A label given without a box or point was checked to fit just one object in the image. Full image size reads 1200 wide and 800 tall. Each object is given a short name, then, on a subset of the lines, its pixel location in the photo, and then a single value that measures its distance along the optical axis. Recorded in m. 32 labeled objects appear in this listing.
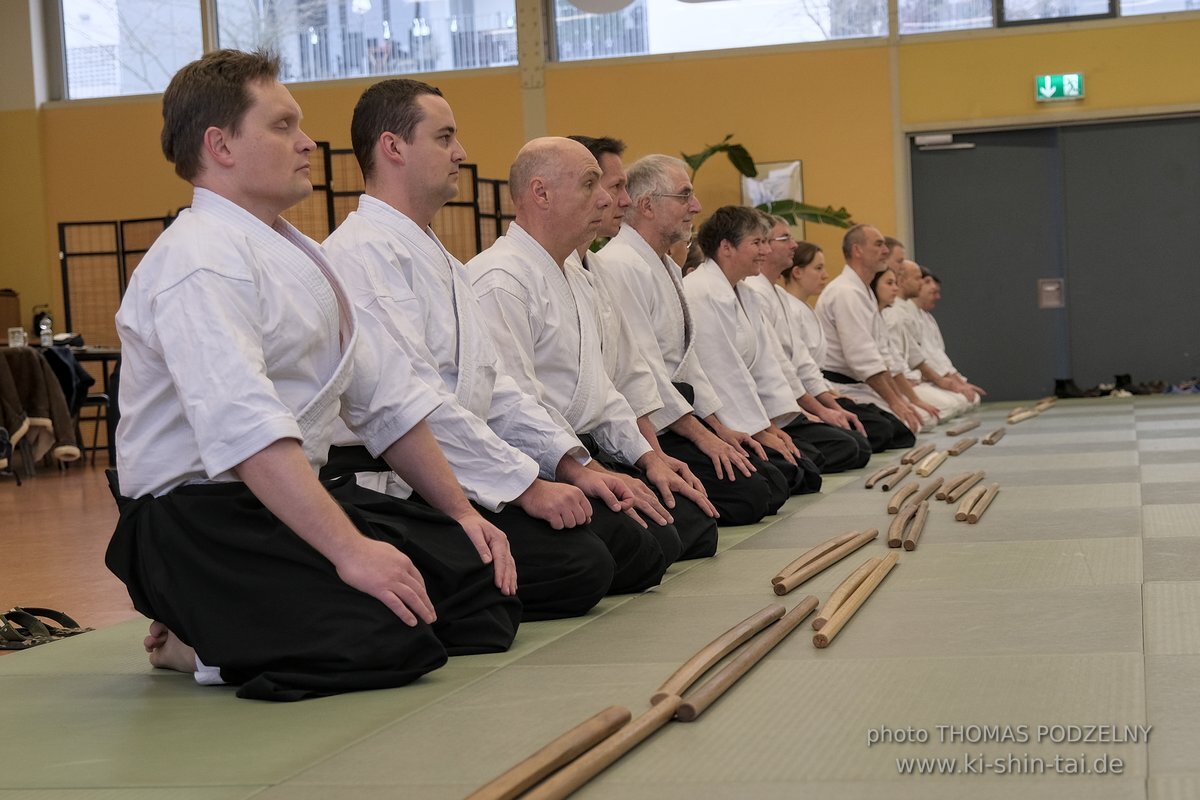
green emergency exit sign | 12.83
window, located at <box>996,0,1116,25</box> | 12.84
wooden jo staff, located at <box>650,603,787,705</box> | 2.45
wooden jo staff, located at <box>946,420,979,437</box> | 9.34
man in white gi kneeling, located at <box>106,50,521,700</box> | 2.67
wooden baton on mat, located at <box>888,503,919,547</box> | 4.30
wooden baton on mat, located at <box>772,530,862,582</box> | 3.74
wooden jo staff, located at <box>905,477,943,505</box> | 5.36
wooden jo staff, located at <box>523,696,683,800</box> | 1.94
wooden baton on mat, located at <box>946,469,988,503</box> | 5.45
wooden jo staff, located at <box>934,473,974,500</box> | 5.46
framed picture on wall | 13.05
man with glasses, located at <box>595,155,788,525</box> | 5.26
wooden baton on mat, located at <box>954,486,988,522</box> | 4.80
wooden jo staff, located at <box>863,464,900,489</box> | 6.29
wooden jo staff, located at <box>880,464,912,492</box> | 6.18
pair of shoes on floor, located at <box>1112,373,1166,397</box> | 12.99
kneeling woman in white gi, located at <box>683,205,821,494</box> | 6.13
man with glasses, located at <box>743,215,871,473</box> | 7.34
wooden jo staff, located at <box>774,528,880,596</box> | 3.62
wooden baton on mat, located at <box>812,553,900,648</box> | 2.89
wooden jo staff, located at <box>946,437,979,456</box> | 7.75
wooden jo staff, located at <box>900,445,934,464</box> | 7.27
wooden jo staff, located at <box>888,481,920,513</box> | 5.26
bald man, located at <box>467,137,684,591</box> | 4.04
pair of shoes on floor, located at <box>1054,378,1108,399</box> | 13.18
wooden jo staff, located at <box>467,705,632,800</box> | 1.90
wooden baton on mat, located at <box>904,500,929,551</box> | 4.27
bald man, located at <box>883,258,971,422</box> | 11.20
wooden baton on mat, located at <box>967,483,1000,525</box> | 4.78
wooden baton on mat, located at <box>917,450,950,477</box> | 6.69
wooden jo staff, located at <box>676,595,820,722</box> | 2.35
